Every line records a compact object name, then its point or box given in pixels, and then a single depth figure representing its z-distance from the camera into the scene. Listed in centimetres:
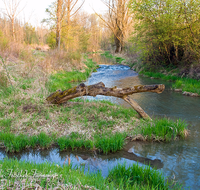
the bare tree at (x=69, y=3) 1875
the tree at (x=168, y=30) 1154
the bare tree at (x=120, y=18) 3384
